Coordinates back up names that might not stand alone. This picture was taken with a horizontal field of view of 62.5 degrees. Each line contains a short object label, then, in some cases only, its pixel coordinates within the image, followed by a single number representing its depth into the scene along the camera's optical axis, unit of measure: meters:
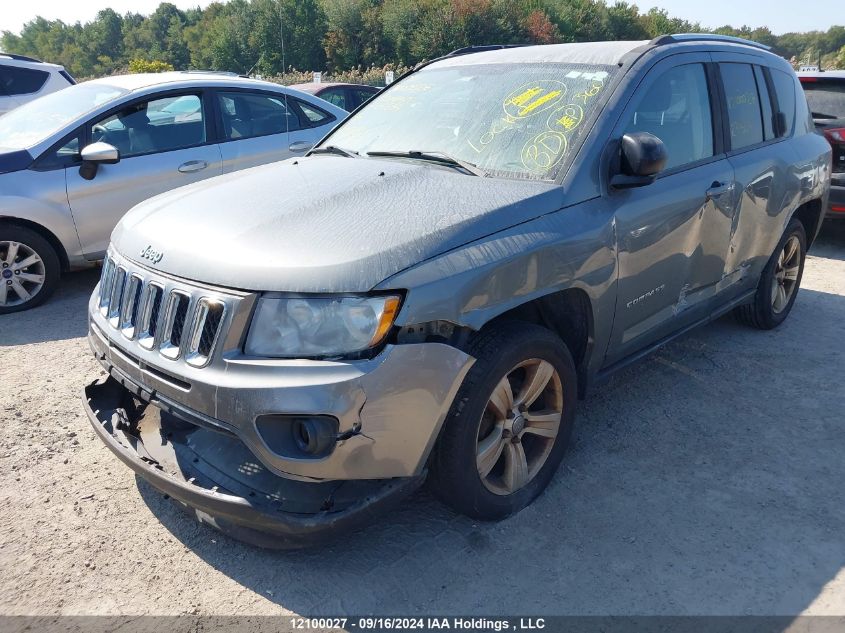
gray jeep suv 2.26
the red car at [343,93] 10.40
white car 9.59
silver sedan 5.32
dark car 6.89
